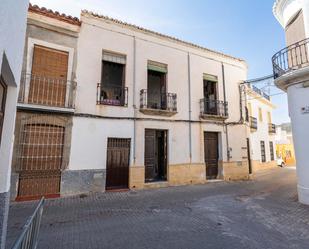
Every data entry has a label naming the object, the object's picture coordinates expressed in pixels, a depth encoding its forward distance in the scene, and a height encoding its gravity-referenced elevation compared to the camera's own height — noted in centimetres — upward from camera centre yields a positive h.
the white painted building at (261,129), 1805 +226
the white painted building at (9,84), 224 +90
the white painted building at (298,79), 694 +259
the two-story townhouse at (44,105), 730 +173
